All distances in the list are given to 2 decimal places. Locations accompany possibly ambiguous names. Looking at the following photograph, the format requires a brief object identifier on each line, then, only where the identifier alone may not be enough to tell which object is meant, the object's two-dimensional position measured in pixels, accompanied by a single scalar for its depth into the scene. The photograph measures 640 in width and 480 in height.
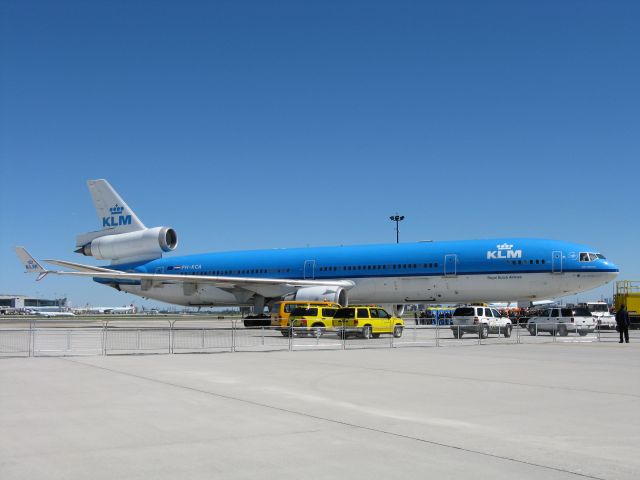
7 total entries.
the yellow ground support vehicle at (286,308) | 34.84
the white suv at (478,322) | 31.80
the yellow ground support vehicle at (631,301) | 45.19
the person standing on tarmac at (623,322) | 29.19
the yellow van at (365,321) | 29.86
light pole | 76.75
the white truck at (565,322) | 34.97
